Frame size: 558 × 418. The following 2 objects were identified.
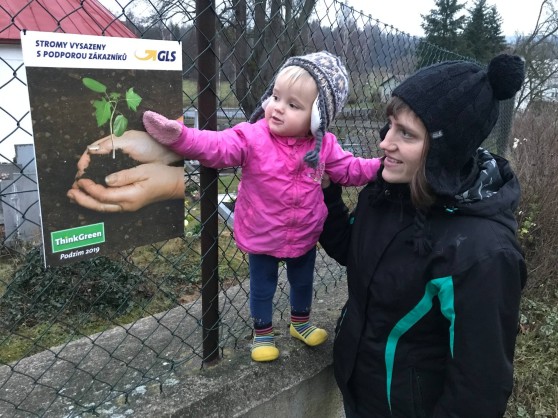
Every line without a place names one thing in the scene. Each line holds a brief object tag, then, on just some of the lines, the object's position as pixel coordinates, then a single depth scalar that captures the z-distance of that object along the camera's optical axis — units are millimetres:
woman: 1374
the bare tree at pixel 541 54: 15570
